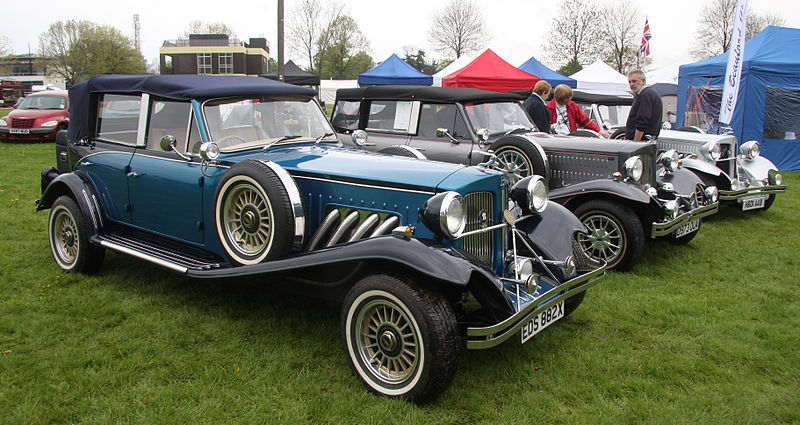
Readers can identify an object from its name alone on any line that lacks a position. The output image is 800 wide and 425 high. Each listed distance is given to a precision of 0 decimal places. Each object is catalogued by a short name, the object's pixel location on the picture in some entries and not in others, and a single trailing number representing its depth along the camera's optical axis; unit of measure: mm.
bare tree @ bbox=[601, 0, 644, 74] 43625
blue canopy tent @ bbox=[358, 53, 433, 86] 20250
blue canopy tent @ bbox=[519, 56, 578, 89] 19797
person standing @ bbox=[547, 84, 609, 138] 8703
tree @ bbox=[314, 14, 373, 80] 50875
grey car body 5605
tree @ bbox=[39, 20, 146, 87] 57281
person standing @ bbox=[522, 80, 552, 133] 8188
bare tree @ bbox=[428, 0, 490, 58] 48438
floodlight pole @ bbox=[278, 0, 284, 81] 14434
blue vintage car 3125
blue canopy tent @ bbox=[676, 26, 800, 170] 12711
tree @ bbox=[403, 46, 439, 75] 66250
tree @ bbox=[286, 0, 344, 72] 43069
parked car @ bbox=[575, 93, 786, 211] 7883
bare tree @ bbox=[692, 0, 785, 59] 40719
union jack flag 18203
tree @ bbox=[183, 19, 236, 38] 83562
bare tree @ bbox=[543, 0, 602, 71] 43906
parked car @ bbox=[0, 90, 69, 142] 16188
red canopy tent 17188
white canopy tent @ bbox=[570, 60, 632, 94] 20734
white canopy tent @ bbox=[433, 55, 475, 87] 20056
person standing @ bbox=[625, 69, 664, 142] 7066
